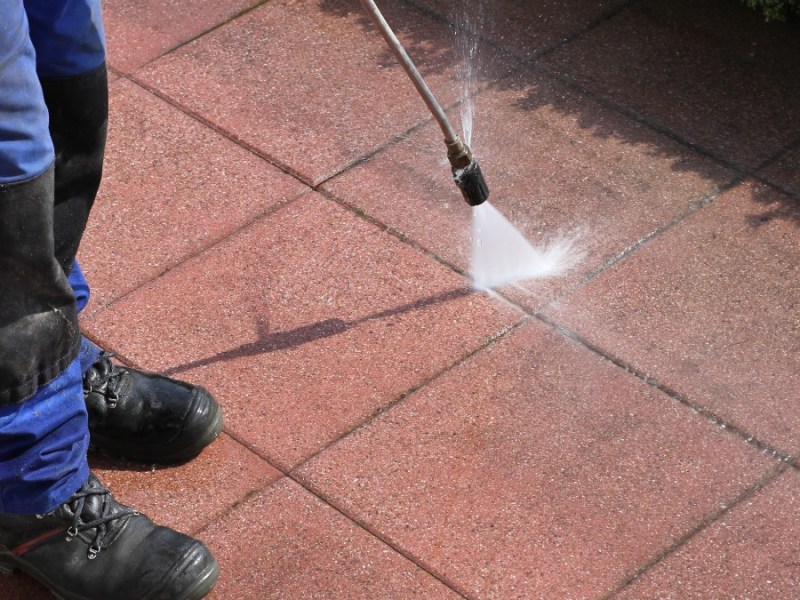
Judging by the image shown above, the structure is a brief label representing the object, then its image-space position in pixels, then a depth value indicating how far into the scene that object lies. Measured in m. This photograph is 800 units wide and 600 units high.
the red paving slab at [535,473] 5.22
